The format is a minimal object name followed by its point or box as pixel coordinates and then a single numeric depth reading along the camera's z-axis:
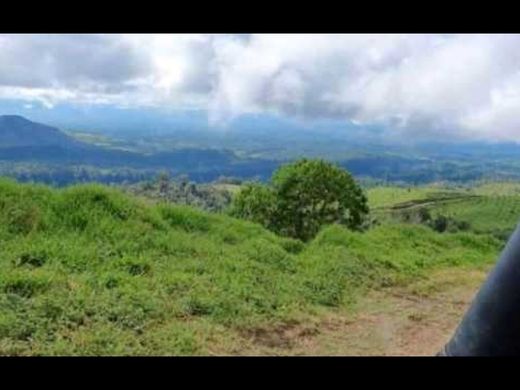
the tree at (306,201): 17.09
